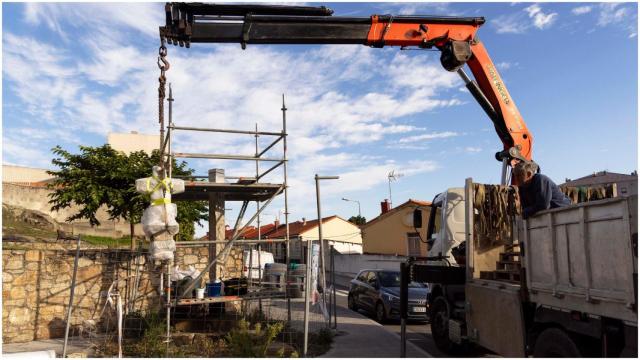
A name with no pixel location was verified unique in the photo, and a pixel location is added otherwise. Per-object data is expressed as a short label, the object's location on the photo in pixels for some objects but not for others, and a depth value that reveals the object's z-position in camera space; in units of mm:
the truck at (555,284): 4281
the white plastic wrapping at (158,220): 7102
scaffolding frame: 8648
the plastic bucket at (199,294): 8962
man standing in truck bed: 5828
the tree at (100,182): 17203
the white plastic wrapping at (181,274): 9734
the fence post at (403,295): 7633
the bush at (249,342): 7645
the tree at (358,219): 73306
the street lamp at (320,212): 10252
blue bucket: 9312
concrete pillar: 10656
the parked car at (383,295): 12422
